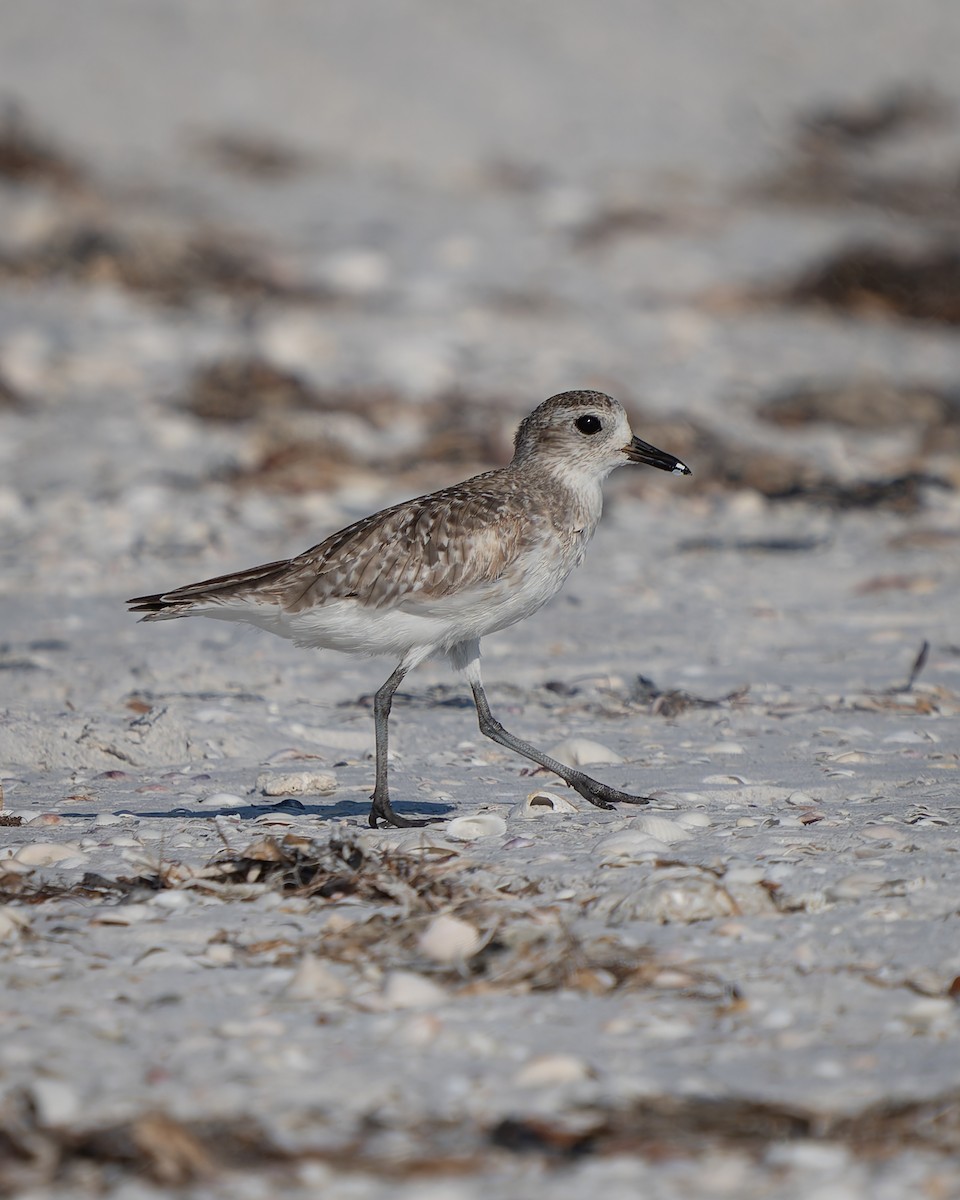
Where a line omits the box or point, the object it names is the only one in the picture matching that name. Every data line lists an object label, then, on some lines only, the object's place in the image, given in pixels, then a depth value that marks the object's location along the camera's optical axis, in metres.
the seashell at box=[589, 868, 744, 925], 6.98
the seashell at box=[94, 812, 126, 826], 8.75
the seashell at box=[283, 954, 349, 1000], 6.30
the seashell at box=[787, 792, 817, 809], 9.05
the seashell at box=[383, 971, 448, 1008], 6.22
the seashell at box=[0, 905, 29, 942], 6.82
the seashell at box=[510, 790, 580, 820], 9.06
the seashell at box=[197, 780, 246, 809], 9.38
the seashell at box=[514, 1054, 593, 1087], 5.55
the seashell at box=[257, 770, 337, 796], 9.76
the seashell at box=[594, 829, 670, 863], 7.65
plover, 9.62
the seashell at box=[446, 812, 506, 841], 8.36
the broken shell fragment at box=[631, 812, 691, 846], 8.06
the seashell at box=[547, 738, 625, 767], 10.49
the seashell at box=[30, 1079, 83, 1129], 5.21
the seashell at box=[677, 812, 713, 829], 8.36
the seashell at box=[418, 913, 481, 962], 6.66
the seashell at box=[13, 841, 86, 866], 7.86
